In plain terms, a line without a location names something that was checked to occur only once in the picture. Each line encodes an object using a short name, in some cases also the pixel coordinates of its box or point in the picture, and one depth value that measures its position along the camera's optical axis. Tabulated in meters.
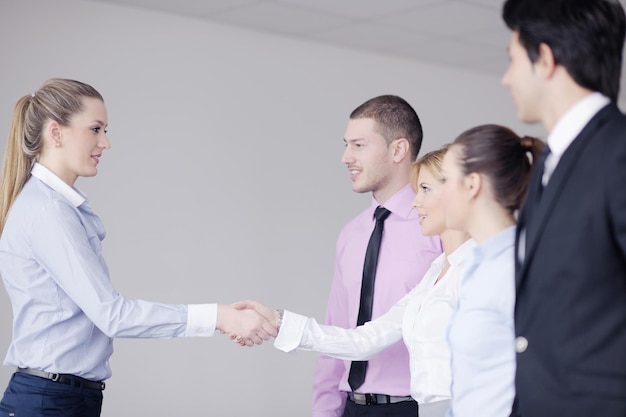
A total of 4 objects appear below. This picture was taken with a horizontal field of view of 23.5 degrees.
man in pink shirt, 3.40
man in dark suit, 2.37
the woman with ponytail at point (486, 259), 2.56
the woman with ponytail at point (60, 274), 3.10
